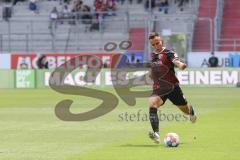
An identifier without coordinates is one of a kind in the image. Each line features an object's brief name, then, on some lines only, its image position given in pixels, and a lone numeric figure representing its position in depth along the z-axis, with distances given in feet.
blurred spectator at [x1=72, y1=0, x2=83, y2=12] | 176.55
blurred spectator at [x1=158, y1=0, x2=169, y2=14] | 172.76
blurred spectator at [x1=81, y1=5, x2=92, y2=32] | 172.35
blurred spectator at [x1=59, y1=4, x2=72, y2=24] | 175.42
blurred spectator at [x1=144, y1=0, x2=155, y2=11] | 174.18
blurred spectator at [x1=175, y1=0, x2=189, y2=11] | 171.83
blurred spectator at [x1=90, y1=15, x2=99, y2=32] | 171.98
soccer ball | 50.31
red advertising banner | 157.89
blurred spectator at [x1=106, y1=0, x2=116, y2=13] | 177.42
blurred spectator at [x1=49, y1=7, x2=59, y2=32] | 173.58
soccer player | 51.90
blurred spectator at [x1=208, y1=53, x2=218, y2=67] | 154.49
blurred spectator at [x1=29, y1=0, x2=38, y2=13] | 180.04
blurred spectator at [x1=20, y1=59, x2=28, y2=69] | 165.37
